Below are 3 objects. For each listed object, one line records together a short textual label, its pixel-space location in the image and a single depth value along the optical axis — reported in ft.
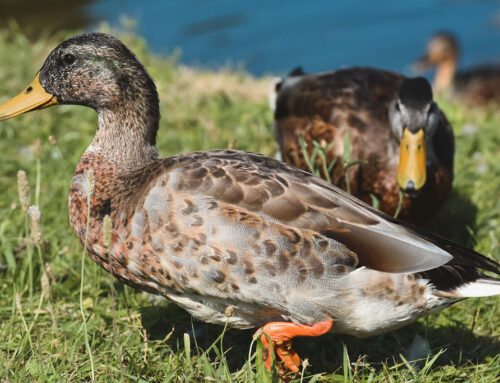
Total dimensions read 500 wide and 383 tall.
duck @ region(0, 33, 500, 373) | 16.89
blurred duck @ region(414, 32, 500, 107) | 59.16
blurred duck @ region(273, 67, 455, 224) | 24.99
